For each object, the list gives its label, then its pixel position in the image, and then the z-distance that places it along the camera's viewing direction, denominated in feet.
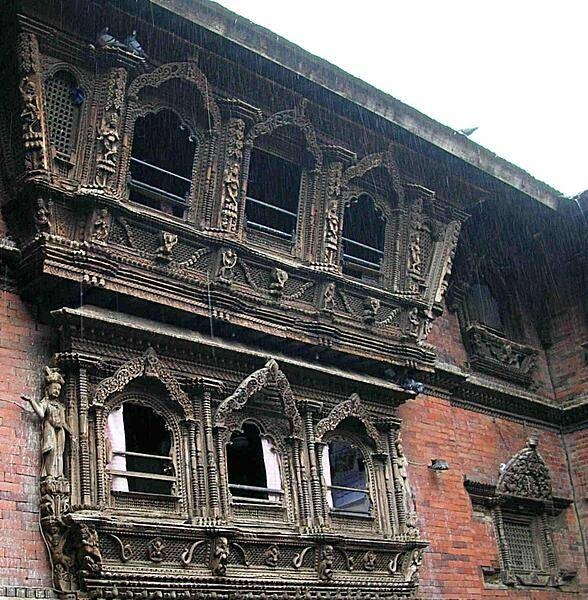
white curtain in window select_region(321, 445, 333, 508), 27.73
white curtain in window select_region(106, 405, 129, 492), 23.08
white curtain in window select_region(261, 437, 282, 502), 26.55
